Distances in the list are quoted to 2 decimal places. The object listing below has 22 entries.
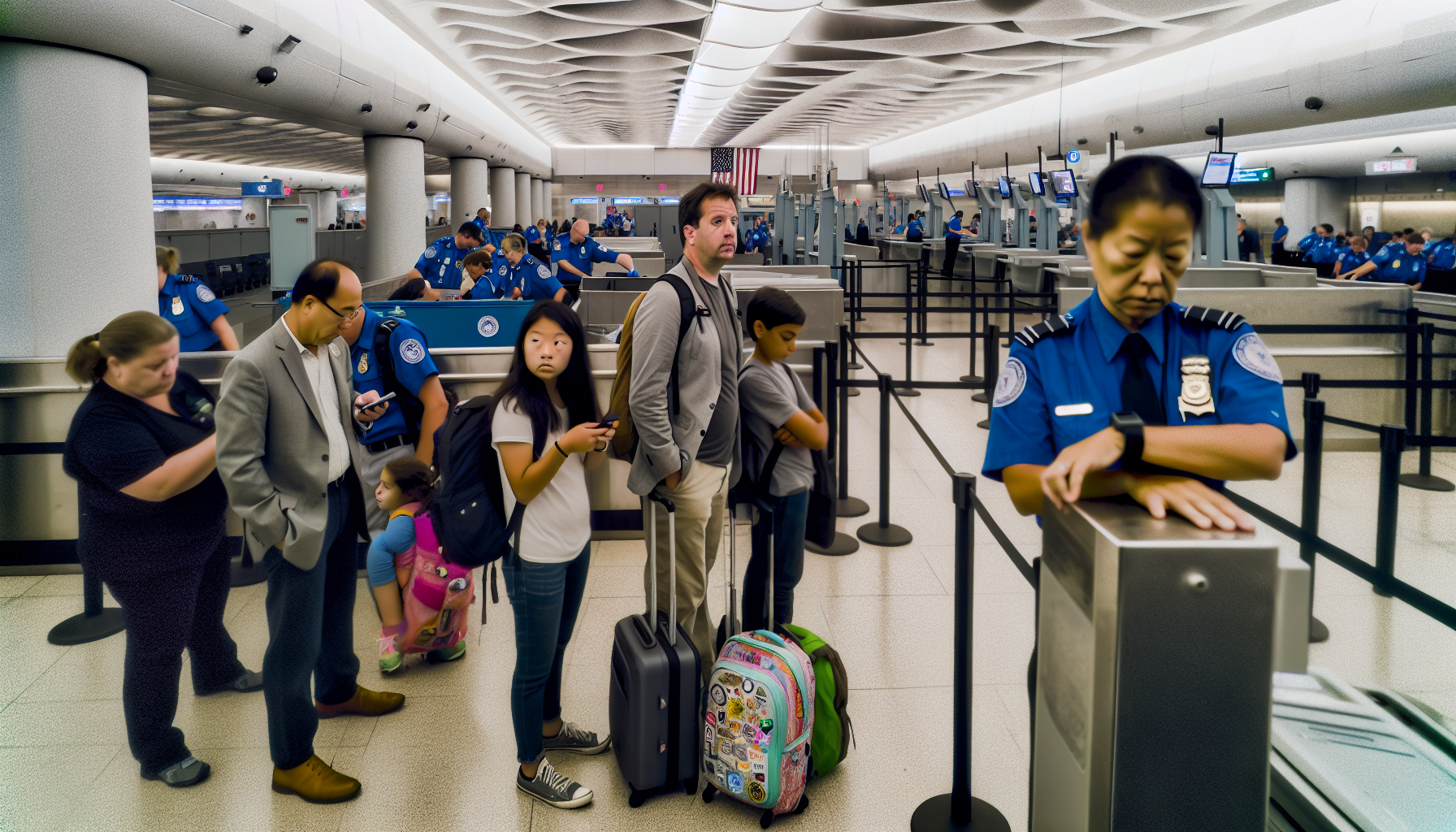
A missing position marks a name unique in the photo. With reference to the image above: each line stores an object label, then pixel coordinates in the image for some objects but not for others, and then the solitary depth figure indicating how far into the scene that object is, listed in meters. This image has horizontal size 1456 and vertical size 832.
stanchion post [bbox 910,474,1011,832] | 2.58
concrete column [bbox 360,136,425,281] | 15.12
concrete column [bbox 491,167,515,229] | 29.83
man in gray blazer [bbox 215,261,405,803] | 2.75
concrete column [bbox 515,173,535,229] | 35.09
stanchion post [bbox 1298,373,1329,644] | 3.89
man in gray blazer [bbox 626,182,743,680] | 2.93
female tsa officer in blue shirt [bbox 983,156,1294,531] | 1.35
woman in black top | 2.88
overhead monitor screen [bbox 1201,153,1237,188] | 11.19
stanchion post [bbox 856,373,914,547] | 5.54
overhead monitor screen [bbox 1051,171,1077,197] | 19.52
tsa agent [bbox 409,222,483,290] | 9.84
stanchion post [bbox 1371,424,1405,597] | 3.77
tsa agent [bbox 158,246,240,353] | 5.72
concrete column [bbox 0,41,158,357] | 5.55
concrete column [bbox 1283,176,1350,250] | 24.81
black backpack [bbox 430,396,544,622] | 2.89
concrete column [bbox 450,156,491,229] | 22.78
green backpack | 3.04
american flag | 36.94
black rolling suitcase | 2.88
